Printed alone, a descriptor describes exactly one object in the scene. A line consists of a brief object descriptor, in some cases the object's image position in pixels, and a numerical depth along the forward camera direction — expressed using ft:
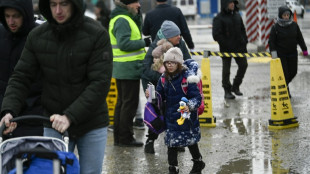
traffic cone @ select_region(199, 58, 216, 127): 65.77
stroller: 26.53
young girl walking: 46.88
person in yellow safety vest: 57.57
